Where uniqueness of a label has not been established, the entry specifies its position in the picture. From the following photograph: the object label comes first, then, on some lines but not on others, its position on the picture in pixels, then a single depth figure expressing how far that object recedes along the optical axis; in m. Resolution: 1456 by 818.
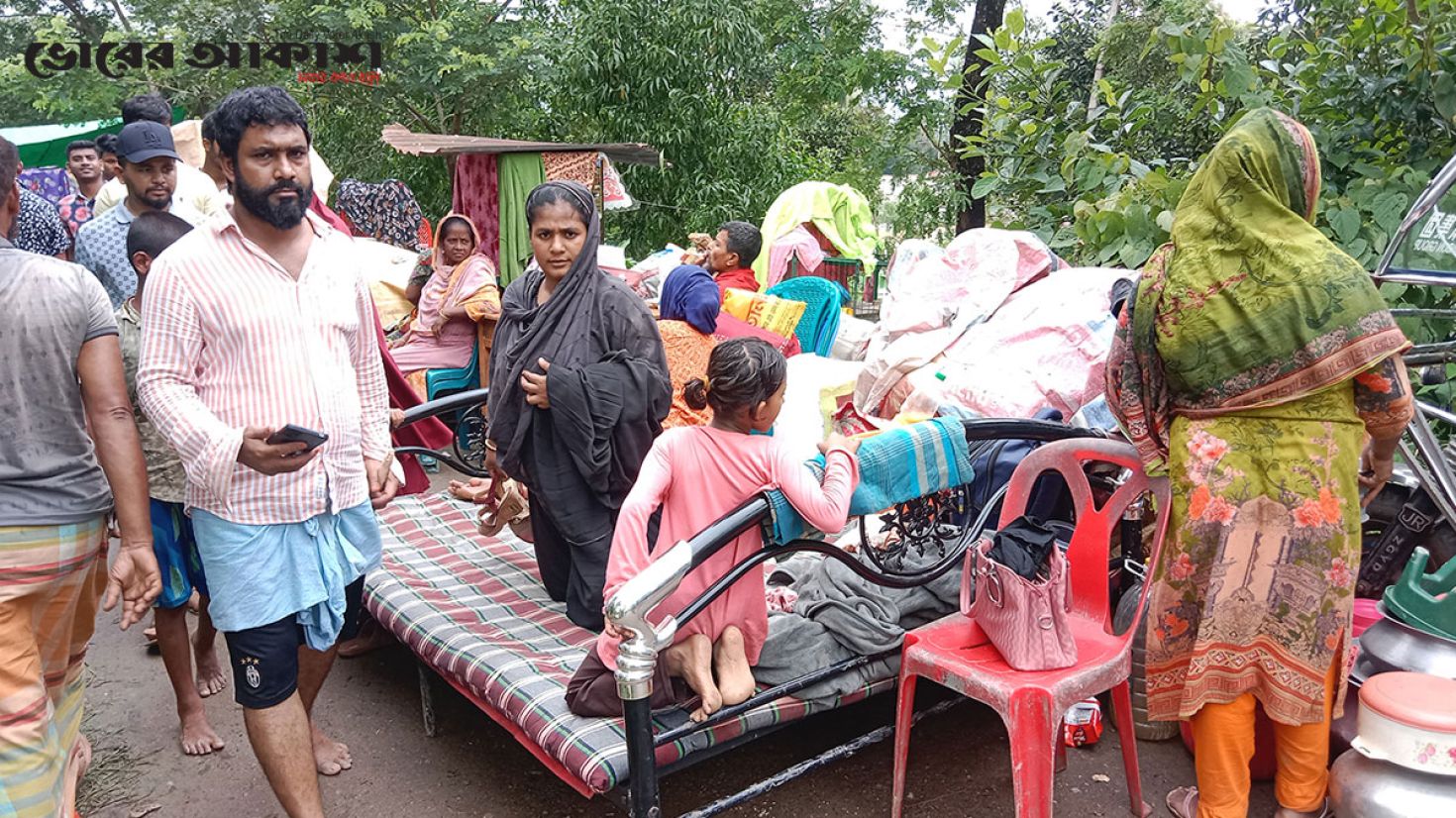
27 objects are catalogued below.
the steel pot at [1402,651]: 2.54
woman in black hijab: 3.06
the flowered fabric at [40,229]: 5.05
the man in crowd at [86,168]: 6.38
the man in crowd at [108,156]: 5.14
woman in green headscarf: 2.30
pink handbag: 2.31
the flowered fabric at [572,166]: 8.23
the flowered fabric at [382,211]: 9.67
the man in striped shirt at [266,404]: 2.18
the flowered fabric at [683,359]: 4.88
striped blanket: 2.50
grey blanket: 2.59
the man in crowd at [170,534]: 2.95
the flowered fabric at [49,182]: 8.36
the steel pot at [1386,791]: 2.22
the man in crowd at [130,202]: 3.53
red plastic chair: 2.22
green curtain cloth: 8.02
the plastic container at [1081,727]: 3.08
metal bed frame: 2.04
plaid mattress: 2.33
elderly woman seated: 6.05
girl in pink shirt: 2.33
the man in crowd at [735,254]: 6.15
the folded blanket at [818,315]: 6.44
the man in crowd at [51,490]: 2.03
